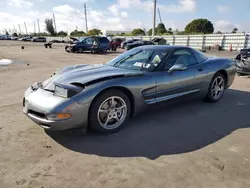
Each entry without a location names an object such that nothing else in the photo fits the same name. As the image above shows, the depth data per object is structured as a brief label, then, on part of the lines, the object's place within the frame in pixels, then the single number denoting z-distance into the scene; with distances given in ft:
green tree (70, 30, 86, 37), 289.49
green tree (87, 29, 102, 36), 242.82
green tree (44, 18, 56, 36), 293.23
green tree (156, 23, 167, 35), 184.84
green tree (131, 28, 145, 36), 237.96
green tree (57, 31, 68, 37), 301.45
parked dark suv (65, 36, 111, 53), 69.05
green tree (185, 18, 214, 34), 220.64
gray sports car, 9.70
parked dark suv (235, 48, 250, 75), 25.57
